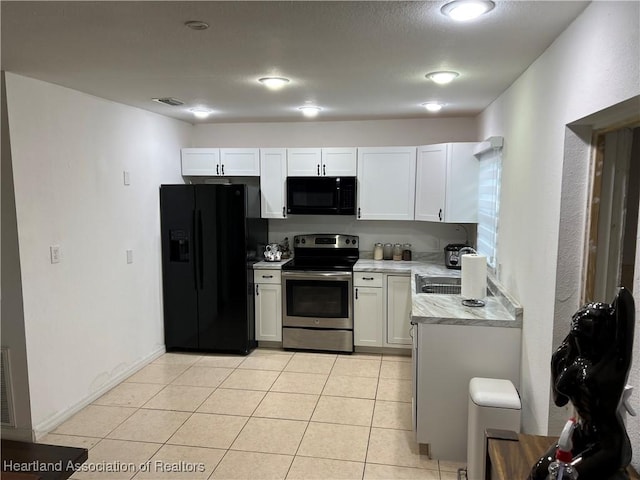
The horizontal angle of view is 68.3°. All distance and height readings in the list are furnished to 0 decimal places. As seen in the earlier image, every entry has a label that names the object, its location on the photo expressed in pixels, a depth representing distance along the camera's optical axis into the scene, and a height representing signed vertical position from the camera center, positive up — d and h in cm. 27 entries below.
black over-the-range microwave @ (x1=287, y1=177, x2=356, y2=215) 492 -2
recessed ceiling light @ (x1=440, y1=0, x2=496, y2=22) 179 +72
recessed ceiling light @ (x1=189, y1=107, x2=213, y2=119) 435 +77
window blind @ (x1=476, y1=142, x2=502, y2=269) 362 -7
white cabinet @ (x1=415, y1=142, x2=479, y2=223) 441 +10
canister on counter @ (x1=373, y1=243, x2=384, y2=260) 520 -65
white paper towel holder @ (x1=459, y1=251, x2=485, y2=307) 308 -72
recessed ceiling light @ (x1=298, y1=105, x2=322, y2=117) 422 +77
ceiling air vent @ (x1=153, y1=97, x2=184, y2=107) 382 +76
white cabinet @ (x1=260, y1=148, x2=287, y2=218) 502 +12
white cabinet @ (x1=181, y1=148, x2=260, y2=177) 508 +34
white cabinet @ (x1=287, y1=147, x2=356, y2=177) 491 +32
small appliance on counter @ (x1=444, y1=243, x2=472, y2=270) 461 -61
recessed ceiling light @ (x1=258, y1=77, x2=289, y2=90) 309 +74
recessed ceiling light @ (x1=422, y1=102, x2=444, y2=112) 409 +76
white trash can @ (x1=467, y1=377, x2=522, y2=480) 245 -115
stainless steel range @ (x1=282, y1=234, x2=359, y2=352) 470 -115
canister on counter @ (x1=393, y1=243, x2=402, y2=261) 517 -65
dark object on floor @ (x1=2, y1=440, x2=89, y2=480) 193 -121
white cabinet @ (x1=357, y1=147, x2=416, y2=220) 482 +11
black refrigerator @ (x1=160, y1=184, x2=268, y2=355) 457 -72
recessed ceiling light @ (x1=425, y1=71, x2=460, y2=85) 293 +74
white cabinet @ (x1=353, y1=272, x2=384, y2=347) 466 -114
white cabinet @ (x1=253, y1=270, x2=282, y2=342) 482 -114
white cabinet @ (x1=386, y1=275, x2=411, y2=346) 461 -114
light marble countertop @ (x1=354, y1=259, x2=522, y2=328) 278 -73
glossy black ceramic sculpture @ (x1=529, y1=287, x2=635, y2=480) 116 -48
